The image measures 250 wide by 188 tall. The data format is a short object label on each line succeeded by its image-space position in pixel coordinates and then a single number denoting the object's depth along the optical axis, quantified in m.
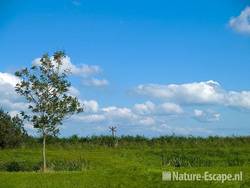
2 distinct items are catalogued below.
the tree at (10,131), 38.98
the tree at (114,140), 38.58
